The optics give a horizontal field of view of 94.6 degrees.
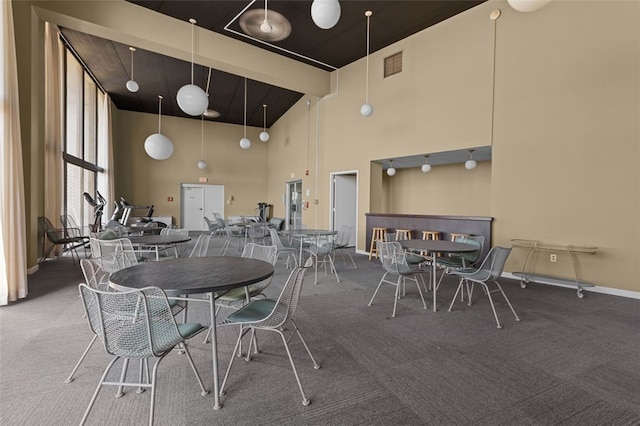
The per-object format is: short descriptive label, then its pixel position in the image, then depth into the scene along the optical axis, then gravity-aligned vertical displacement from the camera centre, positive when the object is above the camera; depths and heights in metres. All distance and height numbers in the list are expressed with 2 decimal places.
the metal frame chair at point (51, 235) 5.34 -0.62
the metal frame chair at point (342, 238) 5.30 -0.62
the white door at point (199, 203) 11.65 +0.04
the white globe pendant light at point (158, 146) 5.23 +1.02
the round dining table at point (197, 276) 1.68 -0.47
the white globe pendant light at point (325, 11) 2.88 +1.93
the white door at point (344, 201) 8.28 +0.15
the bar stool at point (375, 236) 6.91 -0.71
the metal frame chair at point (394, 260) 3.48 -0.66
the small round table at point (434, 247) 3.39 -0.48
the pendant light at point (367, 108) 5.41 +1.84
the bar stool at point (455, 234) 5.66 -0.52
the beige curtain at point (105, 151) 8.91 +1.62
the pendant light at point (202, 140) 11.70 +2.56
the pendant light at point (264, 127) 8.78 +3.35
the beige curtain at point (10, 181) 3.45 +0.25
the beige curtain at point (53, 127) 5.66 +1.51
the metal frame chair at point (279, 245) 4.95 -0.68
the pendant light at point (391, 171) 7.14 +0.88
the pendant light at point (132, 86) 6.27 +2.50
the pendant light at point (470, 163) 5.86 +0.89
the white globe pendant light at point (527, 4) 2.65 +1.85
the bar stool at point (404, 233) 6.29 -0.57
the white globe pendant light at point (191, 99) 4.11 +1.48
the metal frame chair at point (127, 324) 1.42 -0.61
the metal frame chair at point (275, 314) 1.87 -0.74
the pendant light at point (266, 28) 3.69 +2.22
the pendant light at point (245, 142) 8.45 +1.85
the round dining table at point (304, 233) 5.05 -0.48
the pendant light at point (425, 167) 6.66 +0.91
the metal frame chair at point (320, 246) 4.86 -0.71
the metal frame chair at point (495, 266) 3.20 -0.64
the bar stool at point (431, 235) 6.02 -0.57
